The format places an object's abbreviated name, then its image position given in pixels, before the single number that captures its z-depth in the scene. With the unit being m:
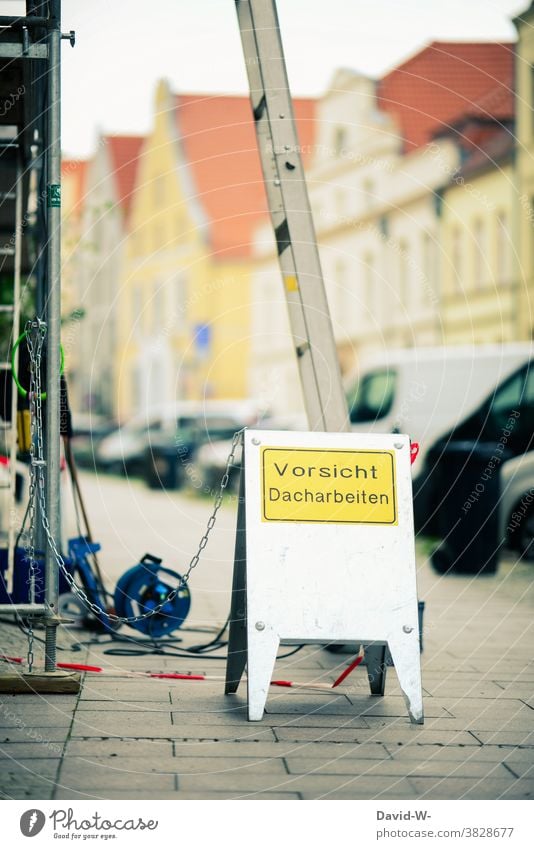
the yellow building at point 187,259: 51.44
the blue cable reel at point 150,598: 7.47
